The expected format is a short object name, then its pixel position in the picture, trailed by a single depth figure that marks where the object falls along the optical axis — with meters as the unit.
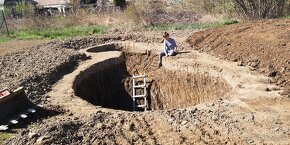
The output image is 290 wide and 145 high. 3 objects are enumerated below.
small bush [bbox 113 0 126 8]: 34.99
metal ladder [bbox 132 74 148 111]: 13.37
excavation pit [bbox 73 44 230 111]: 12.40
